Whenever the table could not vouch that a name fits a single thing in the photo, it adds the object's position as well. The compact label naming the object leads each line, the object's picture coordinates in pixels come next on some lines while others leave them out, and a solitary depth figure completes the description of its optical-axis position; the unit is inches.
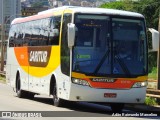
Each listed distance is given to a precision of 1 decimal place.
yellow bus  677.9
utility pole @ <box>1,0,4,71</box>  2301.9
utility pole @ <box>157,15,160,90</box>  844.4
